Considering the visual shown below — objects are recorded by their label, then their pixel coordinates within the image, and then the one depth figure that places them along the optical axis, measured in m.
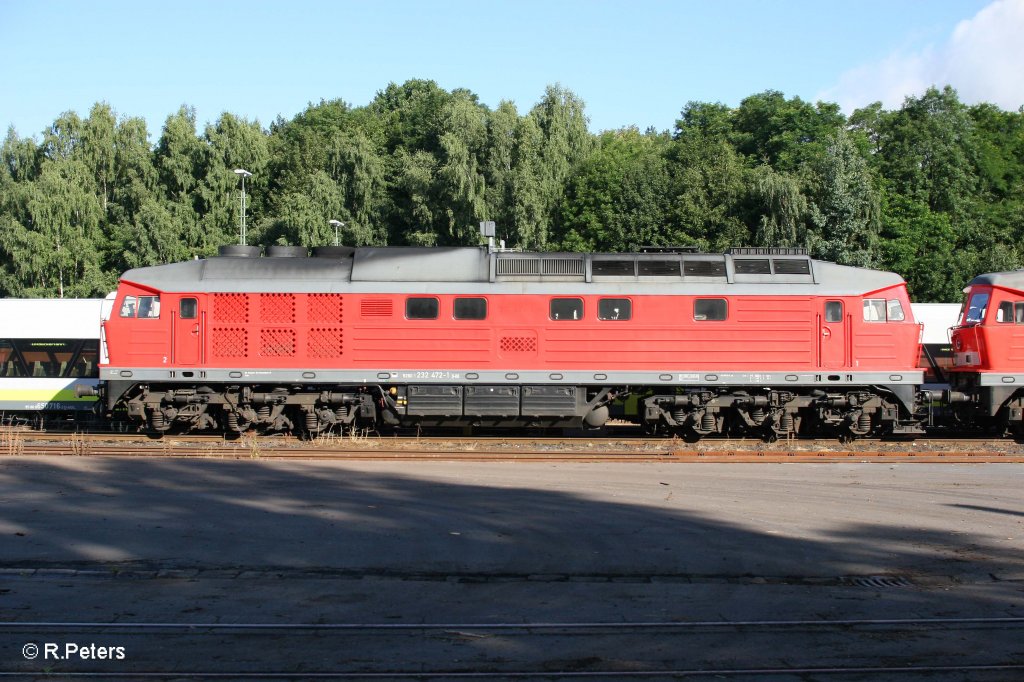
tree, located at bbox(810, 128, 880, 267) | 45.59
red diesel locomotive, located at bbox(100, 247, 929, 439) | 22.39
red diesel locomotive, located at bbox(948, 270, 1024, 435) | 23.30
